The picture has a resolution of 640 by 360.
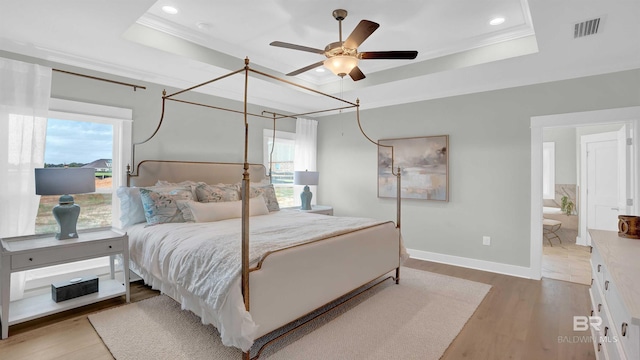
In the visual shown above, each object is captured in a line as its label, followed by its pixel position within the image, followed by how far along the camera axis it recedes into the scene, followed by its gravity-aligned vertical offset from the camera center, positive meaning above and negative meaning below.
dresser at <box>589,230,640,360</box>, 1.11 -0.49
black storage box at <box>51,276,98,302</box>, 2.71 -0.97
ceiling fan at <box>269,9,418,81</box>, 2.48 +1.07
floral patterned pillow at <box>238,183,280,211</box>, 4.25 -0.14
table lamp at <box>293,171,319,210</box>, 5.10 +0.04
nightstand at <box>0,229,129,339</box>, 2.35 -0.65
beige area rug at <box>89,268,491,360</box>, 2.19 -1.18
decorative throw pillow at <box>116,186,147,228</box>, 3.42 -0.29
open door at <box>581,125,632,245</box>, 5.08 +0.13
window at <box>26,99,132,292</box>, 3.16 +0.24
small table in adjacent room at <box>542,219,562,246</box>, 5.67 -0.81
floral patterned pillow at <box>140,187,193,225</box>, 3.23 -0.26
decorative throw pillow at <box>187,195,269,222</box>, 3.31 -0.31
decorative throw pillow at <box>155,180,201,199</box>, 3.67 -0.04
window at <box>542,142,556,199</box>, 6.41 +0.37
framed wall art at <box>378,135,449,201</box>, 4.52 +0.28
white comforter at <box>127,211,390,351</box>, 1.94 -0.57
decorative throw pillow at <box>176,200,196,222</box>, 3.29 -0.31
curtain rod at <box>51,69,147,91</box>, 3.18 +1.03
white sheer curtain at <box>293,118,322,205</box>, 5.65 +0.65
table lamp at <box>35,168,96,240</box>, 2.57 -0.06
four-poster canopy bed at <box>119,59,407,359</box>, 1.97 -0.60
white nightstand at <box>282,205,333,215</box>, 5.06 -0.43
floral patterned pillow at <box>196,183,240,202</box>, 3.68 -0.13
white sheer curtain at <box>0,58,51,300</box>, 2.76 +0.35
